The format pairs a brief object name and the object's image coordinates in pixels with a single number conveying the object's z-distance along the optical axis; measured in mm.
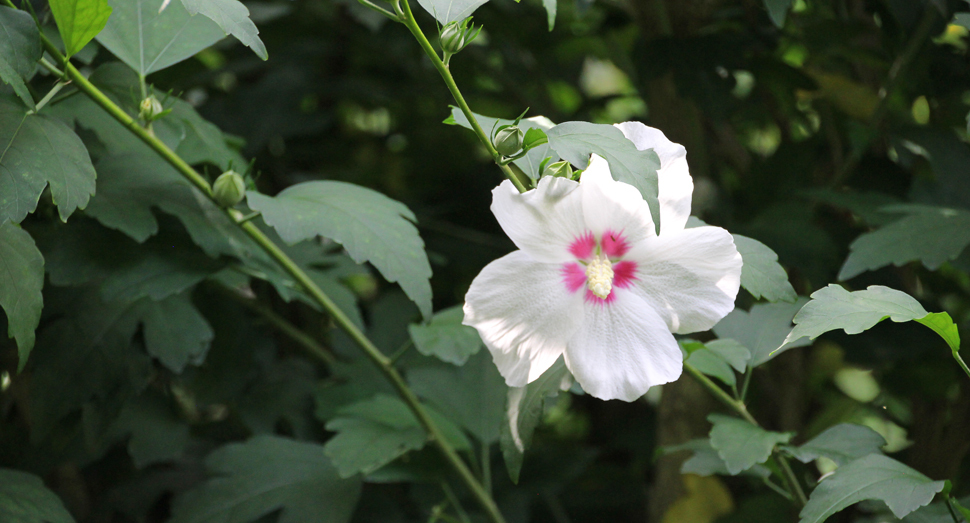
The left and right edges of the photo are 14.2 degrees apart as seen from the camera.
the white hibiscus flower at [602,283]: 1364
